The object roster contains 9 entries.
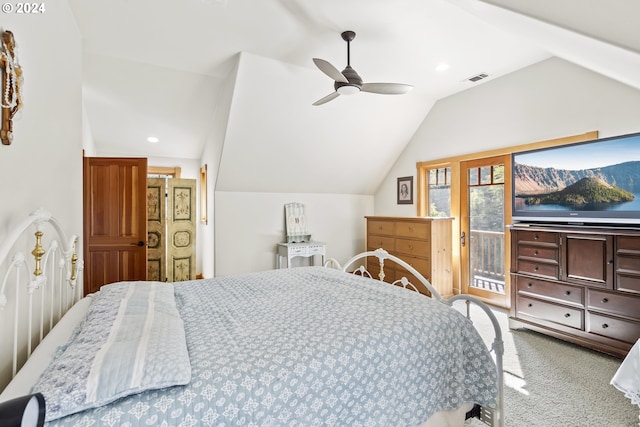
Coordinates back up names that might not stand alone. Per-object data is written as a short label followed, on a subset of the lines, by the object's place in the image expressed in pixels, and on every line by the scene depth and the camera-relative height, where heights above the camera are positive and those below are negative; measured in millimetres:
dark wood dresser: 2488 -643
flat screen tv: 2580 +274
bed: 933 -526
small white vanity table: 4766 -579
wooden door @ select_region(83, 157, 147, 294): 3551 -75
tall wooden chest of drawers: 4137 -476
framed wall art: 5164 +388
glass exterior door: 4035 -228
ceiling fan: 2689 +1209
